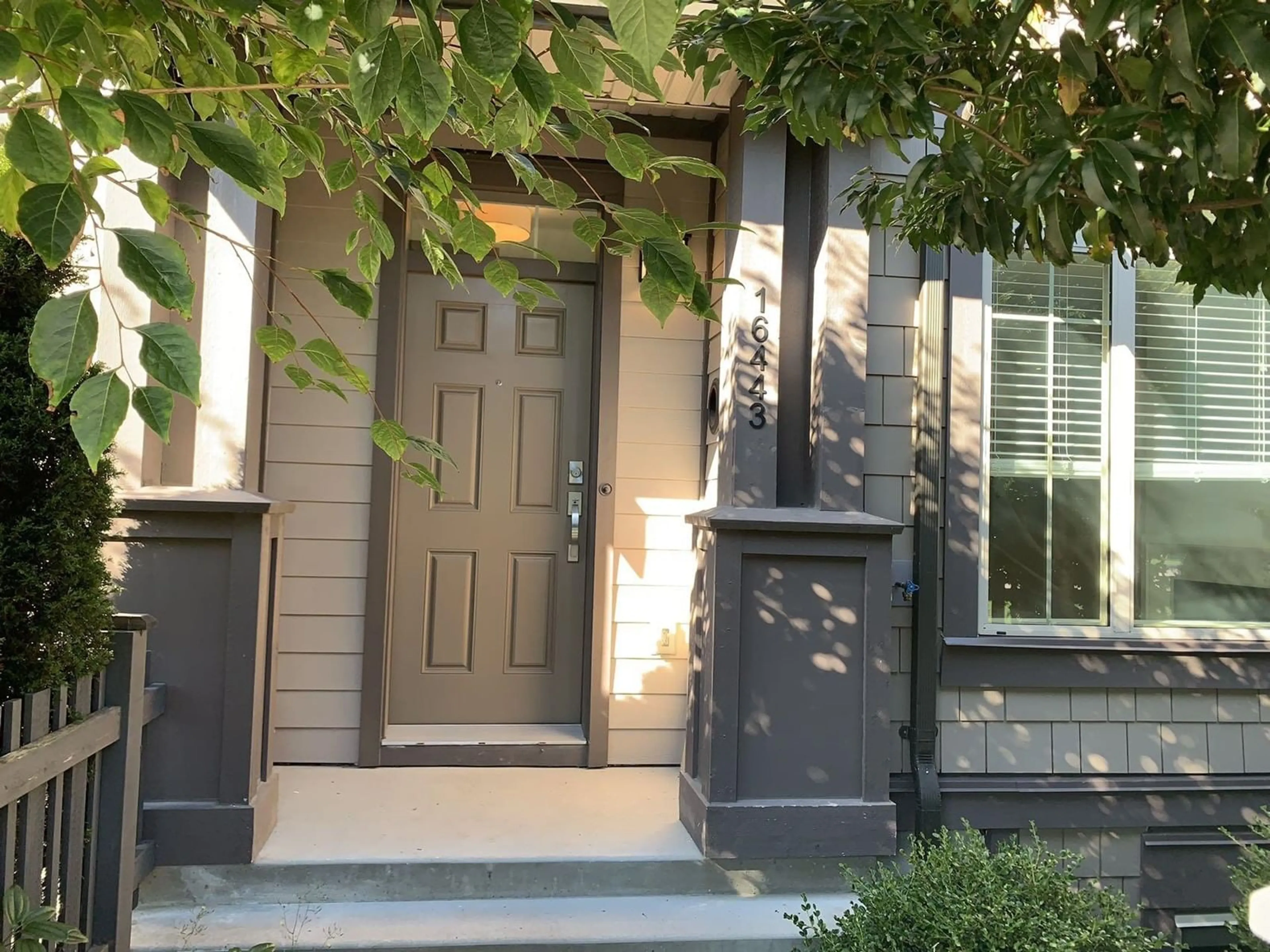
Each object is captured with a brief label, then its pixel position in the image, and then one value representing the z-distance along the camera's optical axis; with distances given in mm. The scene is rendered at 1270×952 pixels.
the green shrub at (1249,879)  2502
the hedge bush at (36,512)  1675
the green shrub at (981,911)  2082
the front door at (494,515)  3850
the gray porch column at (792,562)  2936
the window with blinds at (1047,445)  3406
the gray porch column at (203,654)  2707
